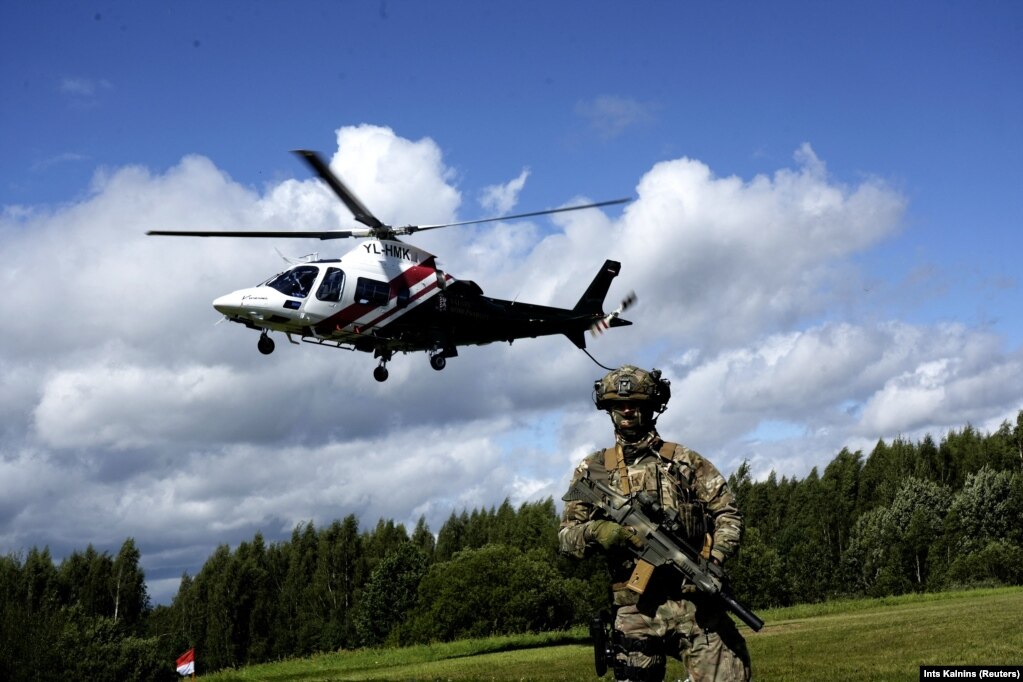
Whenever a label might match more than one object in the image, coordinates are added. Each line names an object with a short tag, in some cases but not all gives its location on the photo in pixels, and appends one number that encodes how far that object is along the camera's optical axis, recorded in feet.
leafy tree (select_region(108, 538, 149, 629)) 315.37
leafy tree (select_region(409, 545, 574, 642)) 212.23
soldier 25.76
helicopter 95.14
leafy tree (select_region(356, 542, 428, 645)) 294.66
